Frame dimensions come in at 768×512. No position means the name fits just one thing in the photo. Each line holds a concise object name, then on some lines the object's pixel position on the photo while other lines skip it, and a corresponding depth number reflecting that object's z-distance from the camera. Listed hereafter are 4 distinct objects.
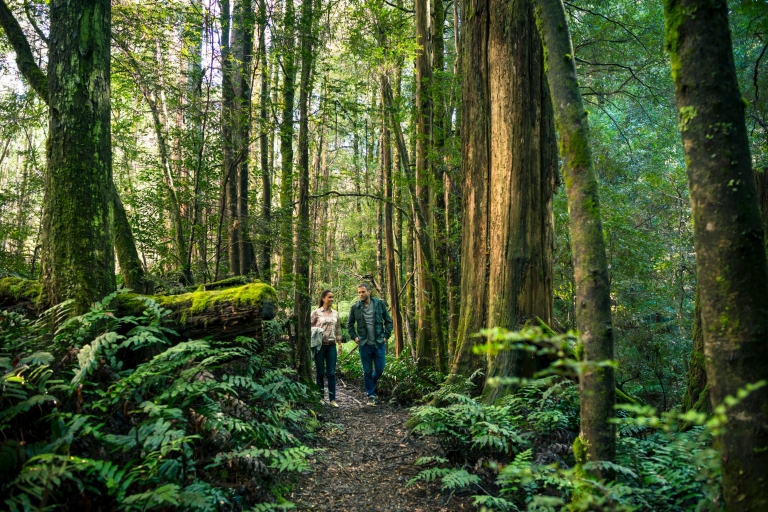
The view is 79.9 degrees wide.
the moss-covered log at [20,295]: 4.98
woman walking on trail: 8.66
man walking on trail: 9.11
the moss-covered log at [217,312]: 5.11
